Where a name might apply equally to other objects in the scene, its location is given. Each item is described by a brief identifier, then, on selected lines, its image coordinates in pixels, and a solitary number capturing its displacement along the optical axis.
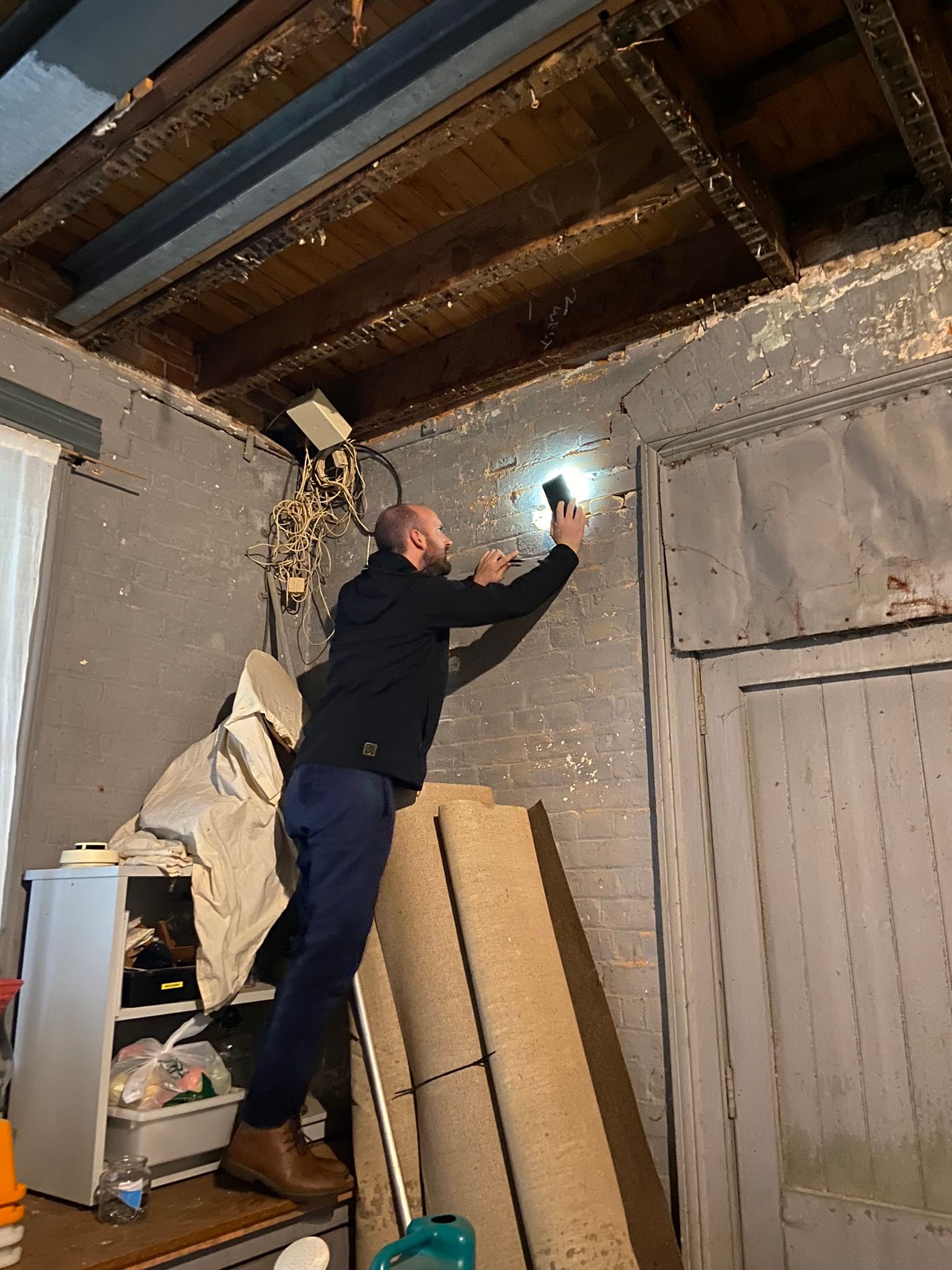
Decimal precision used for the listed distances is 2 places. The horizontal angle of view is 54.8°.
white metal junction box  3.37
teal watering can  1.43
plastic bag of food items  2.20
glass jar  2.00
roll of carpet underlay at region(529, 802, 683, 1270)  2.14
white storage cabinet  2.13
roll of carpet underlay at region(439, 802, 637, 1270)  2.01
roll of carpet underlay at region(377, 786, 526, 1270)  2.09
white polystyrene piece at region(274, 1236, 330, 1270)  1.41
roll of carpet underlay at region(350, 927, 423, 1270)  2.19
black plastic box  2.29
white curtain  2.53
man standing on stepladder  2.15
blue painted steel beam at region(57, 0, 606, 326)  1.89
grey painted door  2.05
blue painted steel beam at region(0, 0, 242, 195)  1.80
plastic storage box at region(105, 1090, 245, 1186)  2.15
